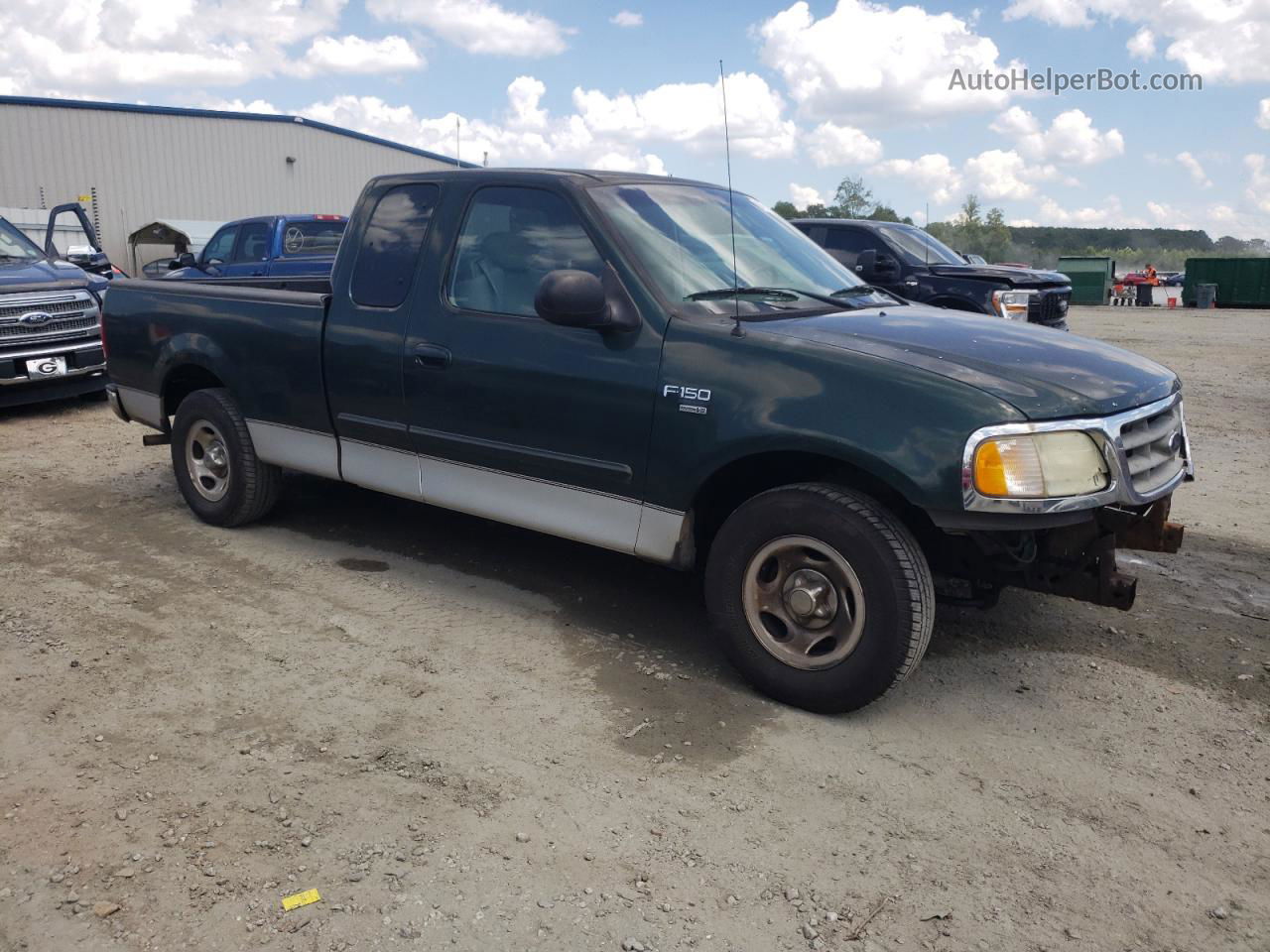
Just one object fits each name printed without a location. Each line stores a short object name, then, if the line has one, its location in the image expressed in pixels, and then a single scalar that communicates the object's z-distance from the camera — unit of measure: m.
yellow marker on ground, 2.66
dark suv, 11.18
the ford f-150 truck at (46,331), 9.23
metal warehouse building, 29.27
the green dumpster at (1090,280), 37.38
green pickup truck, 3.45
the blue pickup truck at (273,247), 13.29
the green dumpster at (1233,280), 34.34
